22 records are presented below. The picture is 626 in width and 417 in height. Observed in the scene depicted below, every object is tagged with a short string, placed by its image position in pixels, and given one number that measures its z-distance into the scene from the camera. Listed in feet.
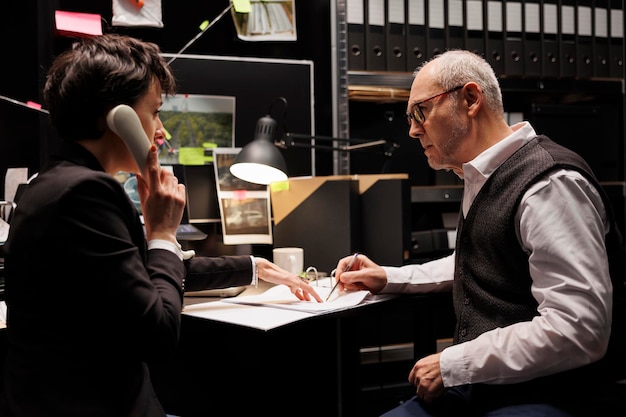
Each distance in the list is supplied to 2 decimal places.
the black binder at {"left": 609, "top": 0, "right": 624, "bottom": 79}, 8.73
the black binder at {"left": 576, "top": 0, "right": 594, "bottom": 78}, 8.57
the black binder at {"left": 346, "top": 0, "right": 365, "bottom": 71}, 7.79
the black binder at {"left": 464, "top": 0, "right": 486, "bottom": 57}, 8.12
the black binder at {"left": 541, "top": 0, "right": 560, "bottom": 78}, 8.40
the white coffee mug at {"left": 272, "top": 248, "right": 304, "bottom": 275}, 6.60
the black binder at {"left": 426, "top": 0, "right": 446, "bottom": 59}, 8.02
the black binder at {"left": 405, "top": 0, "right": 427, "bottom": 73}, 7.95
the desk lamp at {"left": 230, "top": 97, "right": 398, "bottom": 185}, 6.66
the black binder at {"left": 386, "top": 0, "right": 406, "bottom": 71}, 7.89
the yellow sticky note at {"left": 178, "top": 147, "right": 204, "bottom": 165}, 7.75
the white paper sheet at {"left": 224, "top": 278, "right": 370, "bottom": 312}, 5.10
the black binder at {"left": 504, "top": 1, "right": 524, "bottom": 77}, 8.25
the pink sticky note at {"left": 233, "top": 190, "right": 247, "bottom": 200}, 7.45
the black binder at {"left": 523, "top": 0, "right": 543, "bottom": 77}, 8.31
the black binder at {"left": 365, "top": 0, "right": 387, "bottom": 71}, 7.84
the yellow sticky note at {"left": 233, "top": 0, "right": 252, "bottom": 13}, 8.00
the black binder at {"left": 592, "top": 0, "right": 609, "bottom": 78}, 8.65
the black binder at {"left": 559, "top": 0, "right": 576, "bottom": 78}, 8.47
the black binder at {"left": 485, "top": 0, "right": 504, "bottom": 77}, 8.19
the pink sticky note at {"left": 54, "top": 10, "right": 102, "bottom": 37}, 7.13
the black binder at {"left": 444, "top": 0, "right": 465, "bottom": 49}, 8.05
